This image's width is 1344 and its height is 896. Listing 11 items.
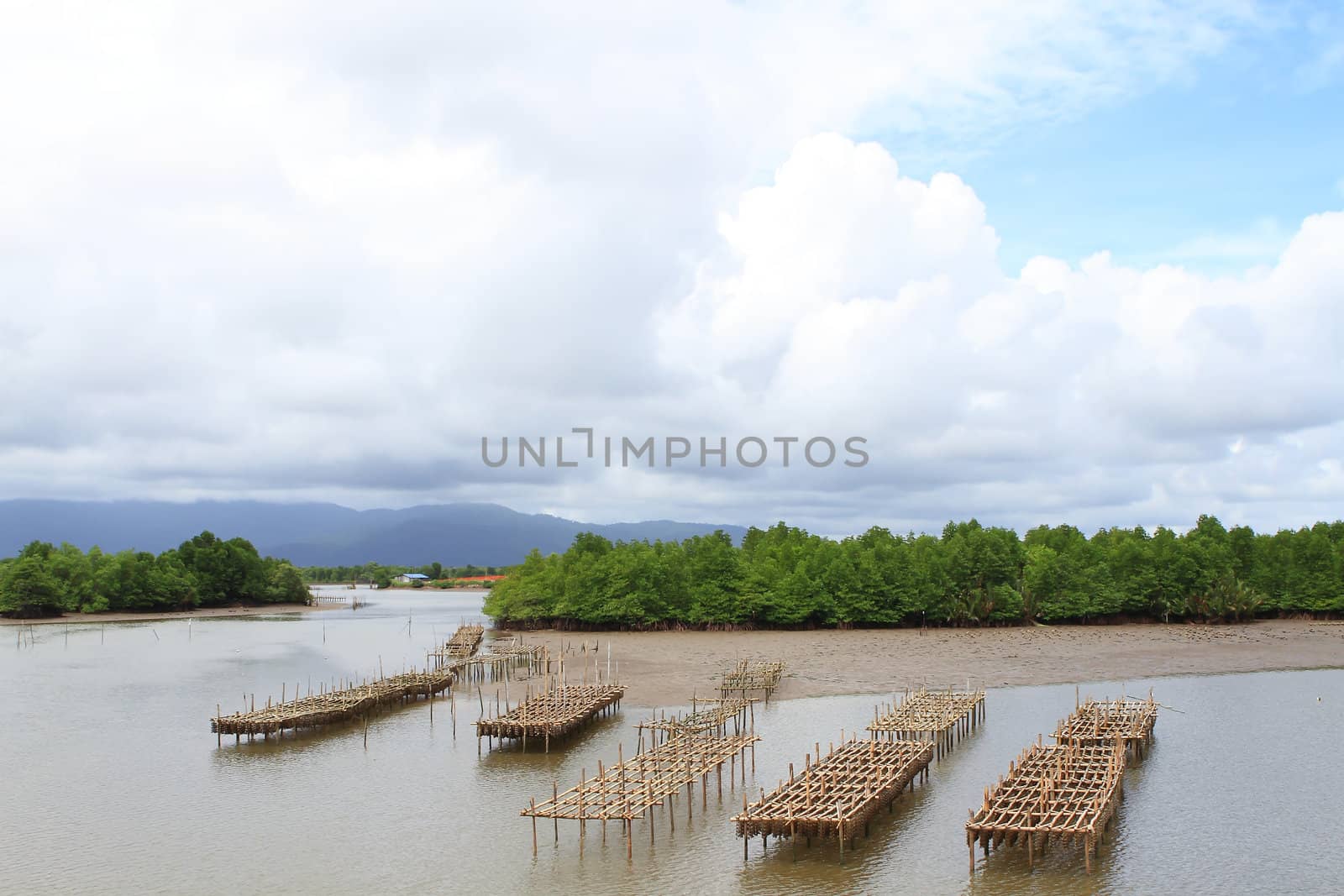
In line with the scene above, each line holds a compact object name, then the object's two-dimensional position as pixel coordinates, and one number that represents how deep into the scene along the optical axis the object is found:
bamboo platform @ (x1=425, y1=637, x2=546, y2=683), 66.88
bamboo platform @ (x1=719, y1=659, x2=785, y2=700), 54.93
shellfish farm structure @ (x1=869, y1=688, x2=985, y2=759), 40.38
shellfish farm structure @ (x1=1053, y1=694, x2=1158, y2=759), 38.30
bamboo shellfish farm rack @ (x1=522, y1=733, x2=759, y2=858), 28.61
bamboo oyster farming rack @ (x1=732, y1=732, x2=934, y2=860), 26.95
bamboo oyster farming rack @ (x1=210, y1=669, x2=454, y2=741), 43.81
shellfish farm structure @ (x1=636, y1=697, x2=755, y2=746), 41.22
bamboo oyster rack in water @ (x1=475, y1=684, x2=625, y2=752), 41.00
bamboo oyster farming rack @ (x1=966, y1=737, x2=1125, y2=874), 26.16
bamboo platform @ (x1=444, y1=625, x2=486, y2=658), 75.75
